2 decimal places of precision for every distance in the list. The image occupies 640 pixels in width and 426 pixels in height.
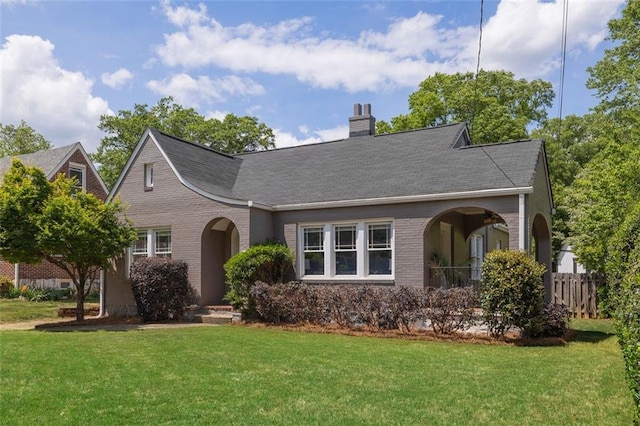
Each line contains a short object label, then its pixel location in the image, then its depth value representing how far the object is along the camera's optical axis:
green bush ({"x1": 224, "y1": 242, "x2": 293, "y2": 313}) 15.53
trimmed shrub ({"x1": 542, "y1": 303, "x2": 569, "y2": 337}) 12.20
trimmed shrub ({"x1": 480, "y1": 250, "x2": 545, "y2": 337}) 11.76
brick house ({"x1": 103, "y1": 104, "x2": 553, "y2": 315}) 15.41
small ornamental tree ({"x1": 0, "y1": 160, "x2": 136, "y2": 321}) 14.86
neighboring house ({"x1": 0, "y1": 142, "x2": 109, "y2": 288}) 26.55
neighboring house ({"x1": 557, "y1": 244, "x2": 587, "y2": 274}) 36.44
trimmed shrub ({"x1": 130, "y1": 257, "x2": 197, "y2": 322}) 16.36
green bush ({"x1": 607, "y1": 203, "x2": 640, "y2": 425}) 4.50
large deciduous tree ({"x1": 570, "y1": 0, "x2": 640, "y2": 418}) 5.95
